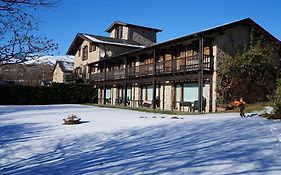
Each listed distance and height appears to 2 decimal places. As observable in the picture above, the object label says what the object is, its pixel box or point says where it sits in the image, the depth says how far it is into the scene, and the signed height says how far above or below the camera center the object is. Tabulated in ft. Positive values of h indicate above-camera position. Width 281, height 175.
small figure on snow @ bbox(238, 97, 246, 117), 31.23 -1.98
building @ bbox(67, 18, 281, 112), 47.32 +7.28
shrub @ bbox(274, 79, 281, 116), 26.64 -0.81
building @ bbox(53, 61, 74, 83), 104.39 +11.30
